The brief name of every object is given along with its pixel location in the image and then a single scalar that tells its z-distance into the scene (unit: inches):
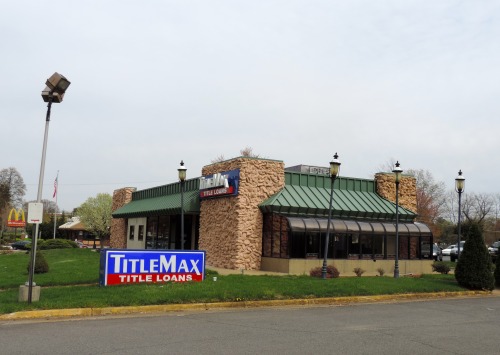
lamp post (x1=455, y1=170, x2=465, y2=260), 863.7
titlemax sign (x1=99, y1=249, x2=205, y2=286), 579.2
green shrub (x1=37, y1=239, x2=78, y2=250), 1750.7
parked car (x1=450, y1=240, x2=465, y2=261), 1667.6
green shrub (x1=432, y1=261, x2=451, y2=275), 951.0
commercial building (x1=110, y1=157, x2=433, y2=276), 937.5
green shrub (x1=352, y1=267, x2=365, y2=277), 826.2
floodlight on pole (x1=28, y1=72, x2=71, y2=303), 463.5
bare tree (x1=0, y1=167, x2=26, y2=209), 3351.6
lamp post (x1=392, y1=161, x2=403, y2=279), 829.8
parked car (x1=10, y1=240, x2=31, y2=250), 2253.7
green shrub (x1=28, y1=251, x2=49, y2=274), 818.5
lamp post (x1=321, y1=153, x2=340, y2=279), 735.5
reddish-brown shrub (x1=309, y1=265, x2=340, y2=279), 790.0
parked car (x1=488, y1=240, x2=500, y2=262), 1702.5
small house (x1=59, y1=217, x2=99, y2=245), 3100.4
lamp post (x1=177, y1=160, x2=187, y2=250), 902.4
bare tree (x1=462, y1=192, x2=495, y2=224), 3164.4
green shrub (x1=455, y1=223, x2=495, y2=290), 721.0
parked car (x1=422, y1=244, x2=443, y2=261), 1596.5
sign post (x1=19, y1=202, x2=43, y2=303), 462.0
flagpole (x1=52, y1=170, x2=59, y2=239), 2327.8
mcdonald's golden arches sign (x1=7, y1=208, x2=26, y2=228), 2180.1
